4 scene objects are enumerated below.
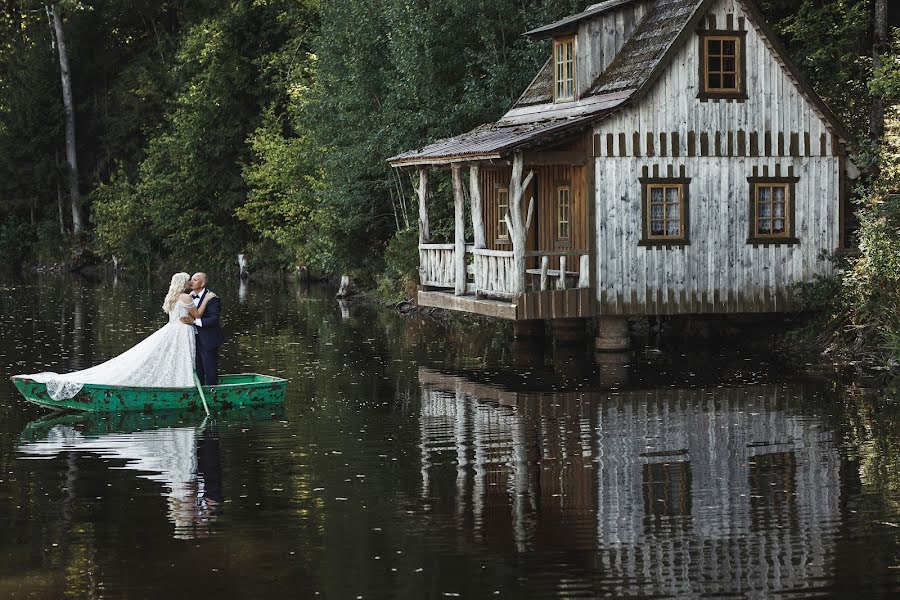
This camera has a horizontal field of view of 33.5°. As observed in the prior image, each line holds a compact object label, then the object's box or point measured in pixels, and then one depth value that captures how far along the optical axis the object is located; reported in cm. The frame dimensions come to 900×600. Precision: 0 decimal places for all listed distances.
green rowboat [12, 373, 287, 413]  1934
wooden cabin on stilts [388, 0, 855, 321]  2697
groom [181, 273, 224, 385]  2027
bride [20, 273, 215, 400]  1973
